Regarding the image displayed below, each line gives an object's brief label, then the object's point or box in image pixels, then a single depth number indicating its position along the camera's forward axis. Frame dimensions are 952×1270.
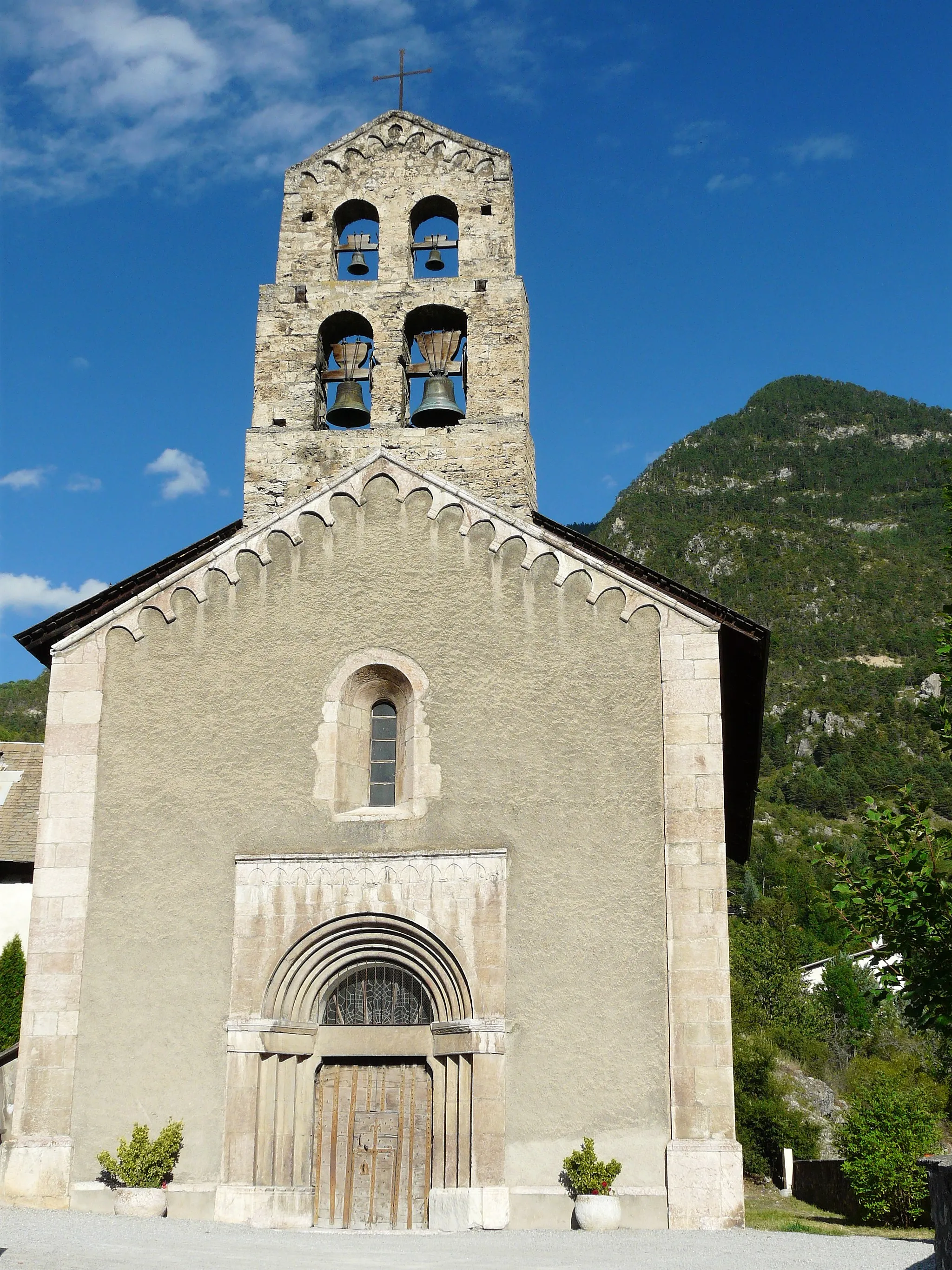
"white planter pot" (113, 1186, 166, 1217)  12.48
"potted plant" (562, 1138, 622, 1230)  11.88
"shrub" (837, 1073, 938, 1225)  17.94
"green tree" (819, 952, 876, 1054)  57.12
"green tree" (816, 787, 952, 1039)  11.23
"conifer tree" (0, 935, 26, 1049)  22.09
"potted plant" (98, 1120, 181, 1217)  12.52
